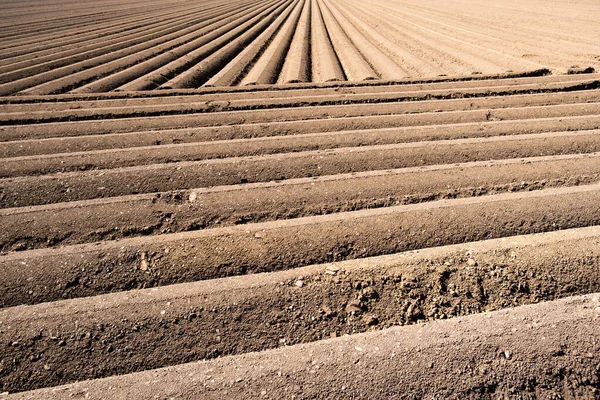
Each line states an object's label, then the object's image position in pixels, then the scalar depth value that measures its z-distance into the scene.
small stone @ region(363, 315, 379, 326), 2.41
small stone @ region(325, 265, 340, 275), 2.67
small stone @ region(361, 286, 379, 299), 2.53
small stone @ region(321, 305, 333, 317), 2.45
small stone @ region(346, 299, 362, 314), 2.47
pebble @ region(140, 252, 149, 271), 2.76
